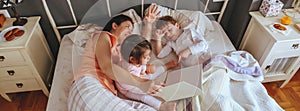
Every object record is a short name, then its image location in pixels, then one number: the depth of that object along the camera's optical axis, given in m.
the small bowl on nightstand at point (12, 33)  1.31
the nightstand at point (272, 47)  1.37
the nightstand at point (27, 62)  1.29
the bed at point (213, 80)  1.11
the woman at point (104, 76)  1.00
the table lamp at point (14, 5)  1.31
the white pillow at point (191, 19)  1.51
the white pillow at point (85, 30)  1.44
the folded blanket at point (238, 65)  1.27
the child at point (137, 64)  1.07
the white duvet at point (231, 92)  1.09
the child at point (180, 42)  1.31
